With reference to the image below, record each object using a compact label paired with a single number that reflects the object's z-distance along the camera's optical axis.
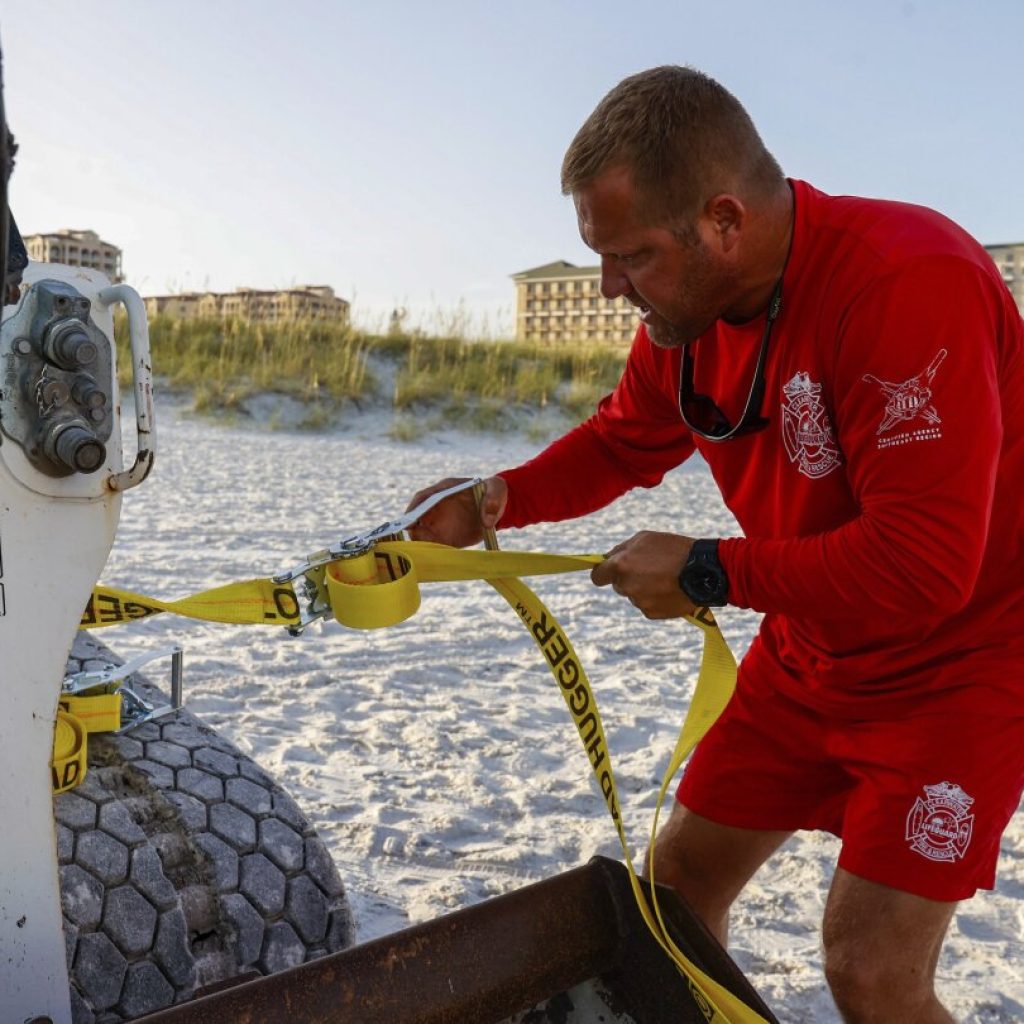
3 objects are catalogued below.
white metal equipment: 1.51
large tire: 1.99
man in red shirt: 2.06
